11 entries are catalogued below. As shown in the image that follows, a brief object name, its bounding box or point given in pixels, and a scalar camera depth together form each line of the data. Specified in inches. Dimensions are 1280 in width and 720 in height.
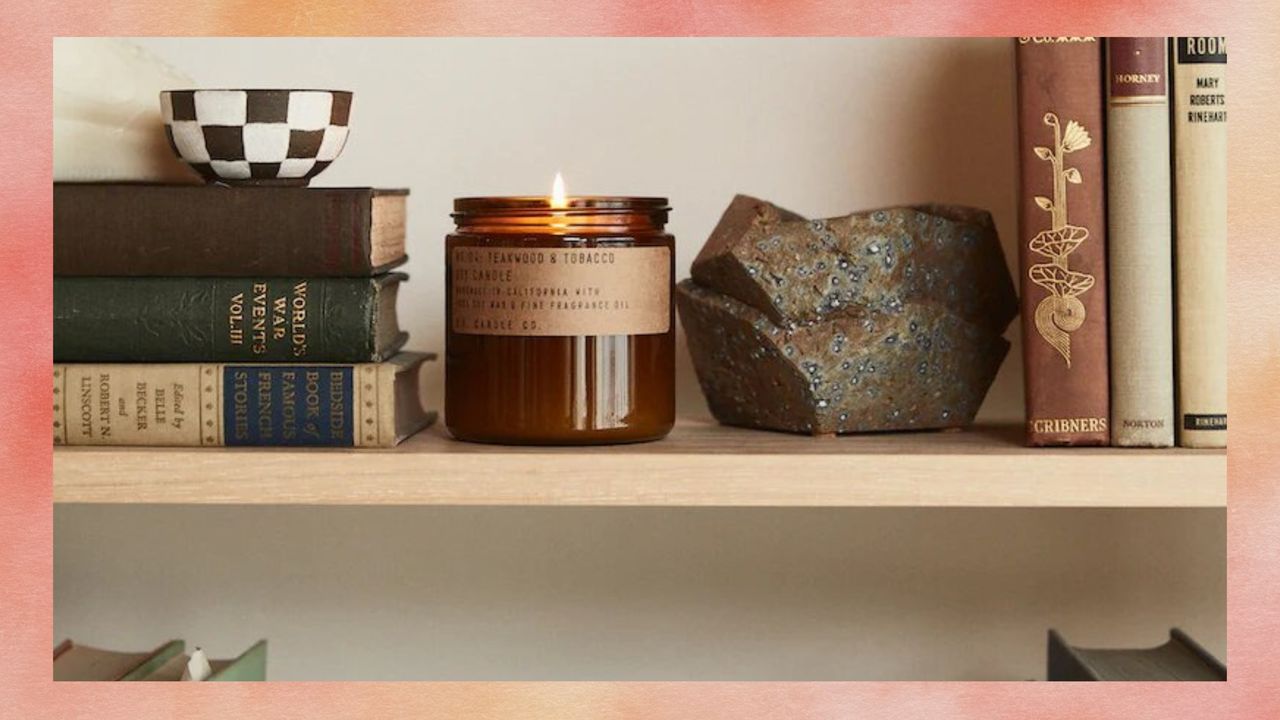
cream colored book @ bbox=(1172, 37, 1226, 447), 43.4
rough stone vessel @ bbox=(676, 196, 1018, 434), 44.8
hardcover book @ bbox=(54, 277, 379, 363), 43.7
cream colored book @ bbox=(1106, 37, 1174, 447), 43.4
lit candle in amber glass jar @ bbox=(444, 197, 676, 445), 43.5
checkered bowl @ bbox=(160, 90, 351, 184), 44.6
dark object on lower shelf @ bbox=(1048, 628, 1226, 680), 47.1
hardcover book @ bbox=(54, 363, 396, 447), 43.7
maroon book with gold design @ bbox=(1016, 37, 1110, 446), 43.5
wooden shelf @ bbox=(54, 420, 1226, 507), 43.0
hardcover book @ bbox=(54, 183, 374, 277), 43.8
